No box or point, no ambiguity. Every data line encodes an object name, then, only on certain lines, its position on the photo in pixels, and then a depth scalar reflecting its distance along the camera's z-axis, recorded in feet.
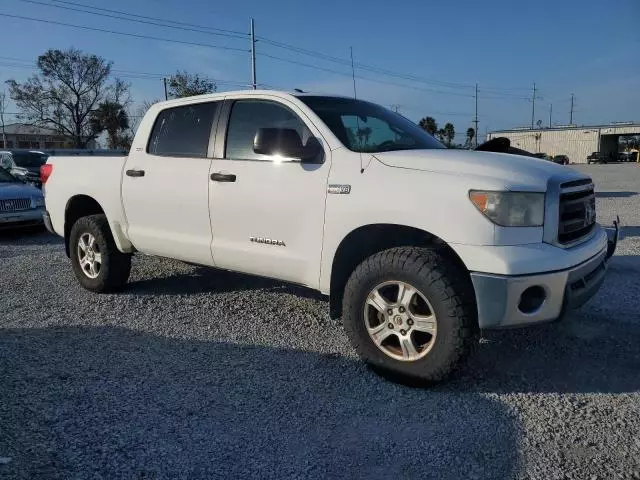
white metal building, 247.29
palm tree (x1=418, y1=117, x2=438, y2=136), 203.12
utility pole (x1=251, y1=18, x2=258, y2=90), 116.05
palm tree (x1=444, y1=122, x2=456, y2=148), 243.97
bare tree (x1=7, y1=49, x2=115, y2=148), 154.92
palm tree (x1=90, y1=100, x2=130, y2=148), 164.86
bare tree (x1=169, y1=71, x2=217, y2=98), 94.57
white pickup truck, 10.32
